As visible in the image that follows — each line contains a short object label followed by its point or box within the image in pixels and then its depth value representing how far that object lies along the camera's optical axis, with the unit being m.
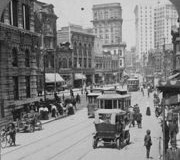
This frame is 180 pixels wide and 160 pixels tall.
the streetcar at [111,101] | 23.67
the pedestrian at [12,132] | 20.09
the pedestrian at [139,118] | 25.61
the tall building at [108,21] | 154.75
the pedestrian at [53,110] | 32.89
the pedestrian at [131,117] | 26.56
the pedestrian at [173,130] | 18.56
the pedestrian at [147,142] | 16.48
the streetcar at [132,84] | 72.62
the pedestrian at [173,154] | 11.56
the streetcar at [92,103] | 32.95
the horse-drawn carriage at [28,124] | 25.17
